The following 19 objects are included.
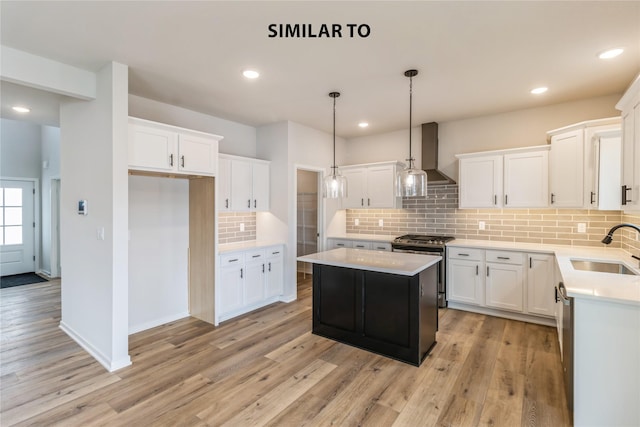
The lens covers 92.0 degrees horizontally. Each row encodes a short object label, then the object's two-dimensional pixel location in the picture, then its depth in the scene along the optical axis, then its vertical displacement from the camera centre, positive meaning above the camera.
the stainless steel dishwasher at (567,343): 1.99 -0.91
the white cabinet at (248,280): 3.83 -0.93
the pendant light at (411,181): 2.86 +0.28
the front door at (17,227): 6.11 -0.34
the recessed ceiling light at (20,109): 3.52 +1.18
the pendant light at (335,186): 3.21 +0.26
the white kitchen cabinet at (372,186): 5.01 +0.42
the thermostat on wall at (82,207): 3.07 +0.03
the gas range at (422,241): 4.23 -0.42
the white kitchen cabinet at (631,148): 2.01 +0.44
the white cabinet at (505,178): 3.85 +0.44
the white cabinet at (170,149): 2.97 +0.65
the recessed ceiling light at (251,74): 2.94 +1.33
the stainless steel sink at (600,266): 2.93 -0.55
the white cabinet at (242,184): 4.09 +0.38
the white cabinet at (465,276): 4.02 -0.86
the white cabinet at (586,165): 3.12 +0.50
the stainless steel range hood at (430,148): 4.80 +0.99
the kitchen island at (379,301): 2.79 -0.89
